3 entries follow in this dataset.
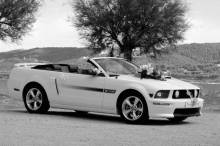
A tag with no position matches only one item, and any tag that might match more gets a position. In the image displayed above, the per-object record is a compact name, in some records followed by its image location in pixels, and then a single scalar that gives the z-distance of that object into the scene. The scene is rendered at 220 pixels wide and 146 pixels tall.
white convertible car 13.02
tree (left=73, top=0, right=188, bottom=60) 55.16
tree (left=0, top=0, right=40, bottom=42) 49.34
